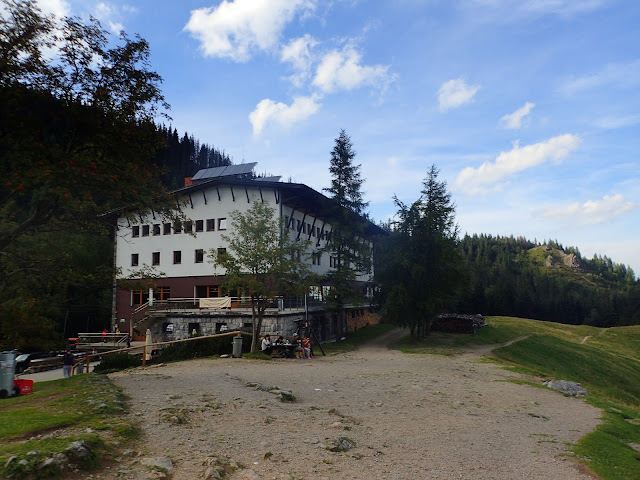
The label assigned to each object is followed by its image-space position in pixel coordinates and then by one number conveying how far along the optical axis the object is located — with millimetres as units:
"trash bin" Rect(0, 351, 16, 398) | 14031
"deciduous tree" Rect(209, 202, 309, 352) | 26125
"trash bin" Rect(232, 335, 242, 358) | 25062
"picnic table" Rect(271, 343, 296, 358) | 25031
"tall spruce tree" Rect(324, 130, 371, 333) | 38750
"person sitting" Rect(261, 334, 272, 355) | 25691
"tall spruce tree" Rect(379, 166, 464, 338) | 35375
